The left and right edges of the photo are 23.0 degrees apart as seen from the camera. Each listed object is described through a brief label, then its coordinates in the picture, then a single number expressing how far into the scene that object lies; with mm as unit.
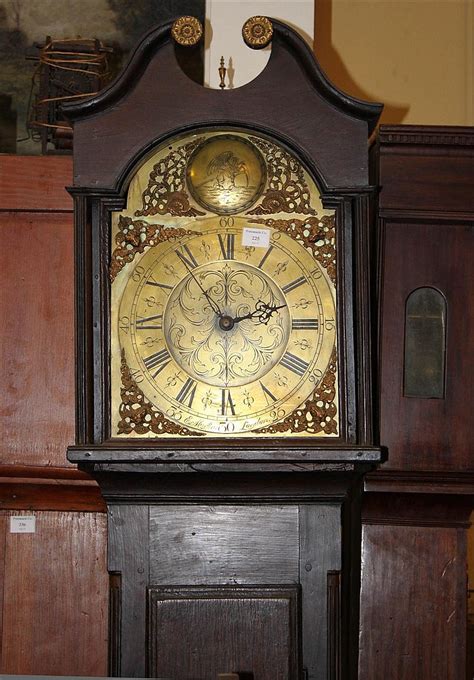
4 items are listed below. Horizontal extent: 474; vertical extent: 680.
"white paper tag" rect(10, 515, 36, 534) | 3420
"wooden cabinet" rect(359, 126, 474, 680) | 3119
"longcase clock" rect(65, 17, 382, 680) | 2812
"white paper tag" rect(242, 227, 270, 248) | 2879
